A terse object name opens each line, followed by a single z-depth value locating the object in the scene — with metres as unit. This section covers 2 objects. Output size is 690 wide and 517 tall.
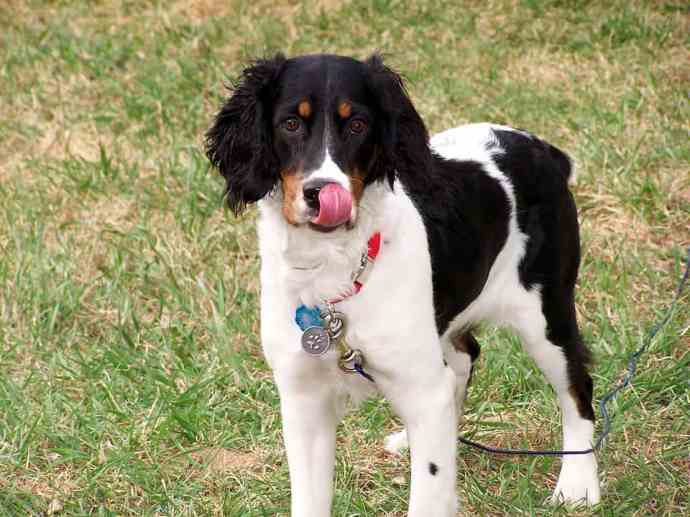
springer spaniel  6.08
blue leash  7.77
